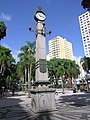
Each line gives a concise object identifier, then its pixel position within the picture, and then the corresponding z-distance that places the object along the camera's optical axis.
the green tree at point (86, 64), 26.67
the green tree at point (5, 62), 18.43
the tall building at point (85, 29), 71.86
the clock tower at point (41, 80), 5.87
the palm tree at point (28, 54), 18.94
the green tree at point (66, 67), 32.90
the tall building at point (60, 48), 79.87
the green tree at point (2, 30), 12.84
